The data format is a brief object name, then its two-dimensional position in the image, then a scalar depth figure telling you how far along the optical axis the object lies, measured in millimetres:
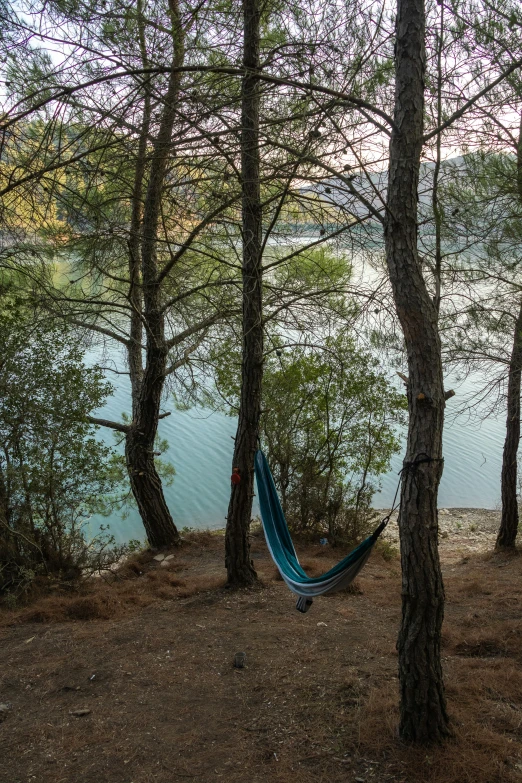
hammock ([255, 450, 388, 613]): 2557
